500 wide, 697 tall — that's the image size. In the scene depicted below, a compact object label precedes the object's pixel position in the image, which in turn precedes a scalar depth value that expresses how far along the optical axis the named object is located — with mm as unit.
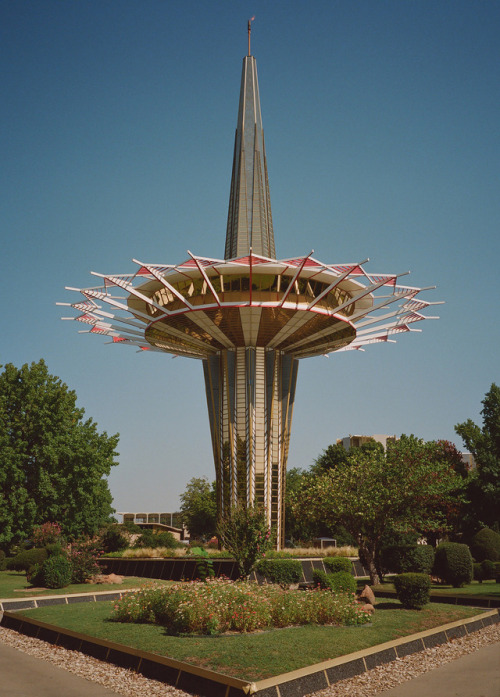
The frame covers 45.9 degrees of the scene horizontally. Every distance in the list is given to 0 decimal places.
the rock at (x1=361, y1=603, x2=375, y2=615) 15994
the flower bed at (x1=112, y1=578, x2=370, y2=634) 13539
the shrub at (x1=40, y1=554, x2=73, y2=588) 23281
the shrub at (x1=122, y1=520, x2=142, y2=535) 58594
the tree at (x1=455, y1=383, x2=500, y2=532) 43156
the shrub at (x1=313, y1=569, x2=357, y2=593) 18188
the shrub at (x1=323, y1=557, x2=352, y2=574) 23031
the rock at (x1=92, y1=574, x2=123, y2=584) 25838
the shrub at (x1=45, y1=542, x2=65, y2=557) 26639
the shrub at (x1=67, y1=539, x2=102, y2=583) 25234
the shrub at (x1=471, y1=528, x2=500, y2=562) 34997
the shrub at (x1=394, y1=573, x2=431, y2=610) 17328
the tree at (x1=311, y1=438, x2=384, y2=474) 57719
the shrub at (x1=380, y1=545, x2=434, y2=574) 22328
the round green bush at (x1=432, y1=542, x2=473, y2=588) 24703
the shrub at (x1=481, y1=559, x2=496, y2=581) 29781
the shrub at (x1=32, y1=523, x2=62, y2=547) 31531
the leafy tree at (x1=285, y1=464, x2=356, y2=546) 54959
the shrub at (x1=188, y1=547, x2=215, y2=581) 22188
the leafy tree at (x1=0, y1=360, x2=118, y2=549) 38250
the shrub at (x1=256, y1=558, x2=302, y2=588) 22891
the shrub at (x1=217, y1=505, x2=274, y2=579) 19953
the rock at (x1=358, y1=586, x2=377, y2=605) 17859
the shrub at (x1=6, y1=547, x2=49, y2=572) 28859
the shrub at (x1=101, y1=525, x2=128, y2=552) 43469
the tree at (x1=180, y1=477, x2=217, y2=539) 81125
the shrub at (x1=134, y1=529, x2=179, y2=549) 50438
